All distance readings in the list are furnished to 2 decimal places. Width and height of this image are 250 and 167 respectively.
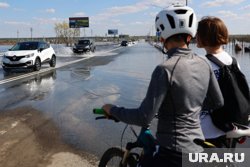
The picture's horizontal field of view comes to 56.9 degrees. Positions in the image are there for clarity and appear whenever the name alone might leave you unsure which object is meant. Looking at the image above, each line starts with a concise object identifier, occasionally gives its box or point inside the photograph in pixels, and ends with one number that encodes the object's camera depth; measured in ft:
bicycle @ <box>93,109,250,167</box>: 5.73
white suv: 42.87
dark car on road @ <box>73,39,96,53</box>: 97.19
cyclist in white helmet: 4.92
